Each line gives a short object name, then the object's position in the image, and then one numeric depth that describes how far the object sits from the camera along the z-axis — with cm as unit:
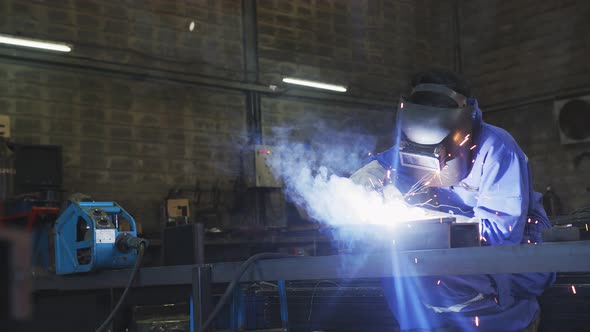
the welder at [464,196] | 163
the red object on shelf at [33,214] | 539
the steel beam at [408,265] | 127
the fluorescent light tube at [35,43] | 632
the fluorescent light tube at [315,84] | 828
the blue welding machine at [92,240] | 239
